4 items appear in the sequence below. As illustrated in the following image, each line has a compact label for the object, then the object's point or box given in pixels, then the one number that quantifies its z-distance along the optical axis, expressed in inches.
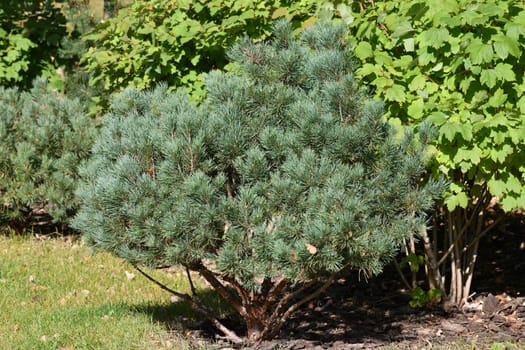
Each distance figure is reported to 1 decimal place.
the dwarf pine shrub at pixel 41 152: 464.0
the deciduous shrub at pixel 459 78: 263.2
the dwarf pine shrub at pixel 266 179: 249.7
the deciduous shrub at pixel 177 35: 369.3
